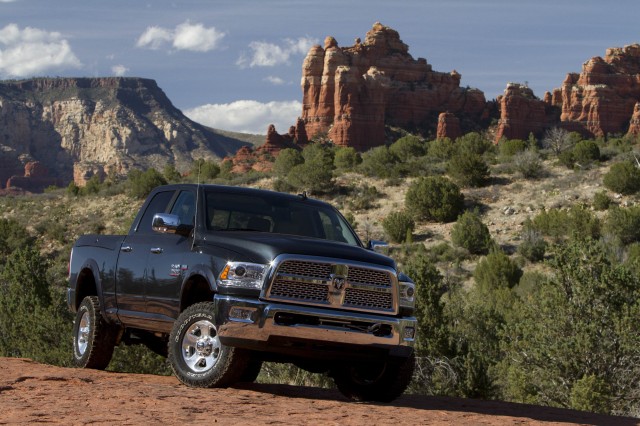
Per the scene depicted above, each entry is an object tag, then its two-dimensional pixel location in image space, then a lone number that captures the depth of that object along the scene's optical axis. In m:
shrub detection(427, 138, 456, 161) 70.62
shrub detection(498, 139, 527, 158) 70.95
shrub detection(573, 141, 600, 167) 60.94
